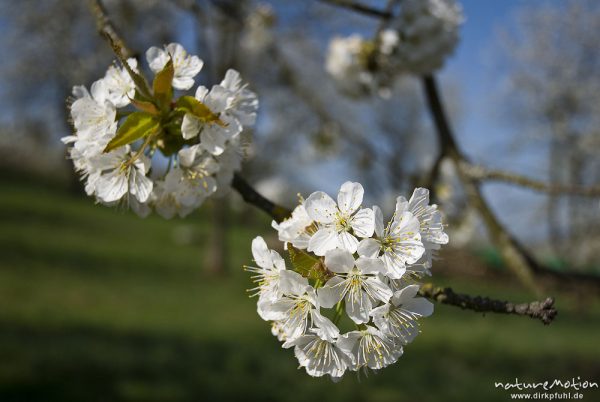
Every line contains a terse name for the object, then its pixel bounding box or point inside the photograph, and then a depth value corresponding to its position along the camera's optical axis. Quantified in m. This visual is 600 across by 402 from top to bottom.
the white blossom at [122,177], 0.36
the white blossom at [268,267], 0.33
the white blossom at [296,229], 0.33
